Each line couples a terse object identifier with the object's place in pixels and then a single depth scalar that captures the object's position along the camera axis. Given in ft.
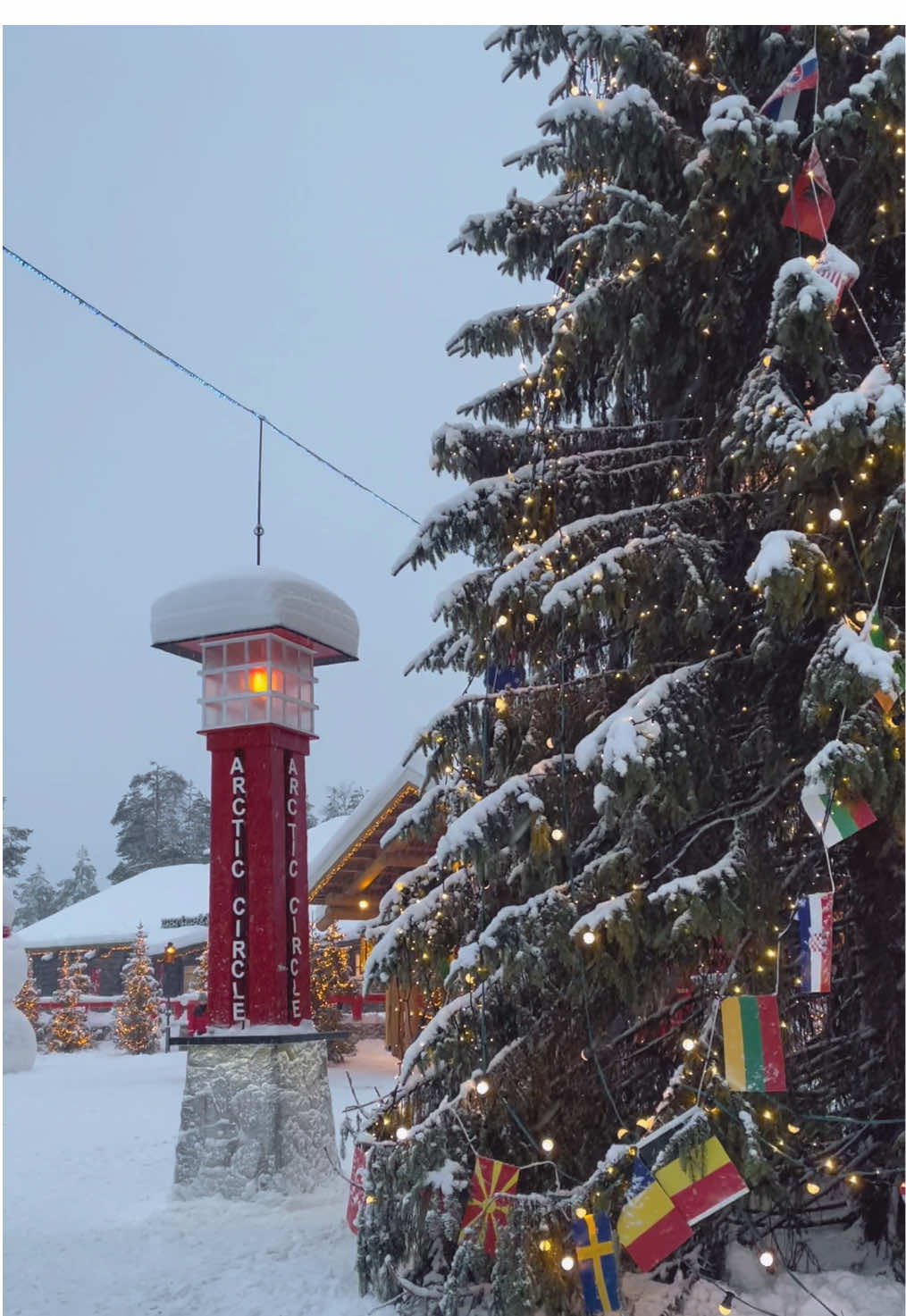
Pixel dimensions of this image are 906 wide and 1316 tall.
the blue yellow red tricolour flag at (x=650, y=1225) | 17.60
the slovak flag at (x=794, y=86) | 19.74
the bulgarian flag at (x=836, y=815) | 16.53
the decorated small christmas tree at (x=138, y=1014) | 85.25
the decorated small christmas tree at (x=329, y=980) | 64.54
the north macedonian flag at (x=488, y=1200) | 19.13
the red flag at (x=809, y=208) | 20.47
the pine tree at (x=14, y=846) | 147.13
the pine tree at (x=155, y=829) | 176.76
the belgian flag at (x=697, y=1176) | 17.30
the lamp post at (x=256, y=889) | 31.42
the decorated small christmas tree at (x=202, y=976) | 78.78
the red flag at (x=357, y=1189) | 22.61
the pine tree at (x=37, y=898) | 205.82
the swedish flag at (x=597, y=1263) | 18.04
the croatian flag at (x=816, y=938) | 16.21
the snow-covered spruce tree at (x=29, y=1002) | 86.85
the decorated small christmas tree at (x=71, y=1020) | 88.38
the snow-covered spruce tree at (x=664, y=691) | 18.45
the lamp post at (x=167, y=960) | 85.37
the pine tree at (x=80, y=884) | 221.46
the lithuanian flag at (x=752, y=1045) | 17.53
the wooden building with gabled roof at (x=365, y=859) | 56.80
